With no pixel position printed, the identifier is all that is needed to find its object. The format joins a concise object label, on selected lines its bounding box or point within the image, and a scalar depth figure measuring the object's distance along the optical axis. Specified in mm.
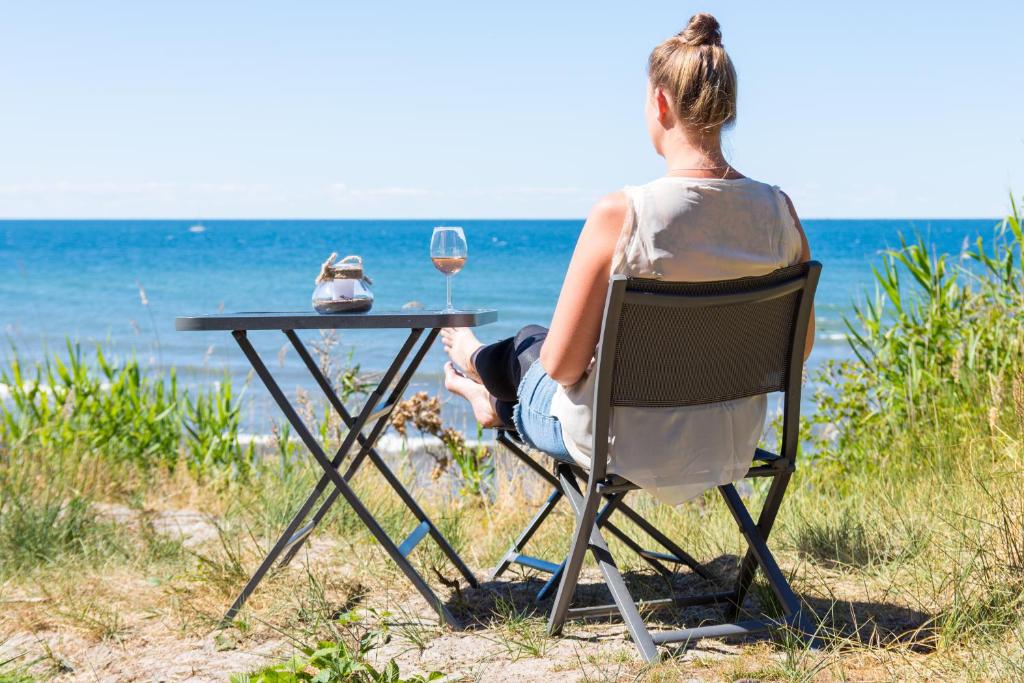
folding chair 2098
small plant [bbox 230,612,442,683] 2016
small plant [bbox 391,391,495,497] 4602
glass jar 2656
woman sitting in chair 2082
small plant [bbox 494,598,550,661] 2393
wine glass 2736
